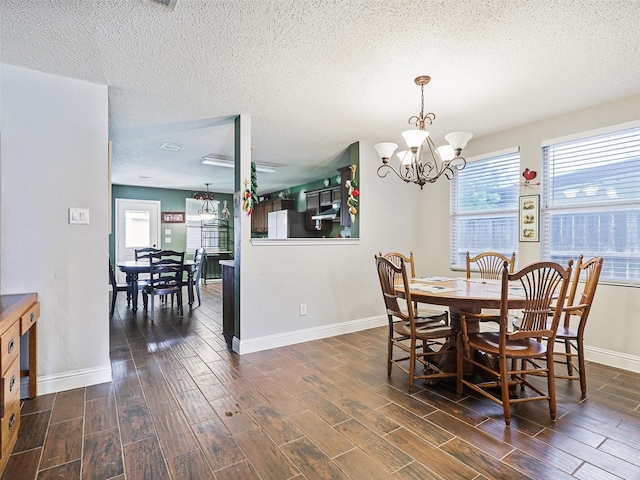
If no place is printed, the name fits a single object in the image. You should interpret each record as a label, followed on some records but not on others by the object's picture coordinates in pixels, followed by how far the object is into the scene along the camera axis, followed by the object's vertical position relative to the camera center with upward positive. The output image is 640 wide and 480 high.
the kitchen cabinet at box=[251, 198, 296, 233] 7.60 +0.64
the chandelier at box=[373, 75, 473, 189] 2.38 +0.69
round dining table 2.12 -0.42
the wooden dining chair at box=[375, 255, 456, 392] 2.38 -0.72
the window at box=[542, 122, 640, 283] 2.88 +0.34
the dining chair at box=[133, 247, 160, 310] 4.84 -0.74
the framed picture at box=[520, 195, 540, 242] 3.44 +0.19
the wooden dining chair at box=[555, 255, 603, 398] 2.29 -0.54
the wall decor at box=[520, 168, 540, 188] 3.47 +0.63
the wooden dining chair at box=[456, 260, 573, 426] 1.90 -0.58
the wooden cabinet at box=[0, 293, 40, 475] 1.56 -0.64
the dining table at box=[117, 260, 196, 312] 4.67 -0.55
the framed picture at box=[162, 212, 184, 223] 7.88 +0.44
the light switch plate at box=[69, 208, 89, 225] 2.47 +0.15
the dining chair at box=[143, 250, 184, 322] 4.57 -0.66
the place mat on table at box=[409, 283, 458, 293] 2.46 -0.41
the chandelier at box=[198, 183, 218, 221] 7.89 +0.61
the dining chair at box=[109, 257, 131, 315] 4.77 -0.80
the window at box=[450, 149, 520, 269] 3.72 +0.35
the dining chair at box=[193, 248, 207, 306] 5.46 -0.52
